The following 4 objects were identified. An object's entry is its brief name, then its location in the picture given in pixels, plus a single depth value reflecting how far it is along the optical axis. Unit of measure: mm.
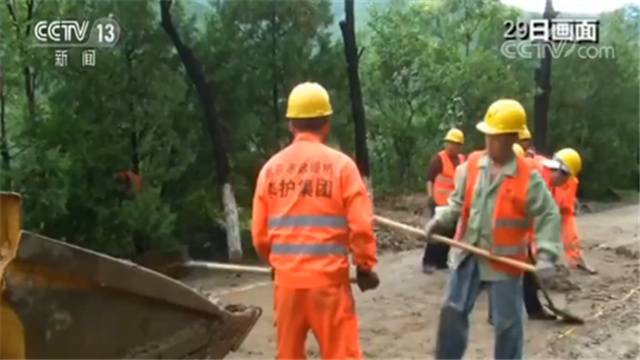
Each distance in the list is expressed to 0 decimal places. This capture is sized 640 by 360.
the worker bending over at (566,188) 9328
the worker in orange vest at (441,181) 11984
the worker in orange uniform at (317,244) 5199
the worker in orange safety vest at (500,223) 5961
